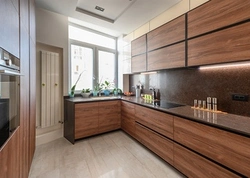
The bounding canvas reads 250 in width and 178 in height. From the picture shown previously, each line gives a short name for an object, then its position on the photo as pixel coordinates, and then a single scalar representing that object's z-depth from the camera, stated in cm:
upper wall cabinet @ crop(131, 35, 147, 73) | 268
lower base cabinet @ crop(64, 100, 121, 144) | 251
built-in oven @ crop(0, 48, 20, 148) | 82
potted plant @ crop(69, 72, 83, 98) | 288
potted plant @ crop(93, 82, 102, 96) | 338
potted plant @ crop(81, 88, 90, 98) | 312
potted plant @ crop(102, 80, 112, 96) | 355
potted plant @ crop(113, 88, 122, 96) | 369
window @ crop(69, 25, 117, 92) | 319
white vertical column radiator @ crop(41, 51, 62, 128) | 250
